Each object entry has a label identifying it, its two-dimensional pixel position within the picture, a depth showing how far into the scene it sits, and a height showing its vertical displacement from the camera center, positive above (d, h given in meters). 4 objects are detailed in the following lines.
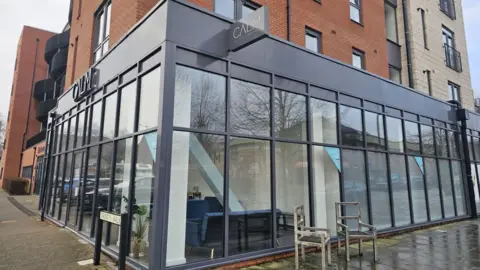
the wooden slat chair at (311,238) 4.89 -0.98
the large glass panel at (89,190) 7.25 -0.27
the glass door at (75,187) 8.10 -0.22
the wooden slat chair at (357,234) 5.48 -0.99
